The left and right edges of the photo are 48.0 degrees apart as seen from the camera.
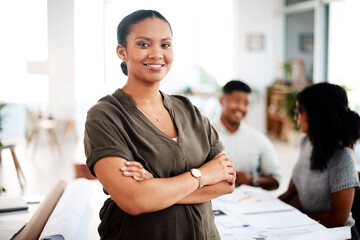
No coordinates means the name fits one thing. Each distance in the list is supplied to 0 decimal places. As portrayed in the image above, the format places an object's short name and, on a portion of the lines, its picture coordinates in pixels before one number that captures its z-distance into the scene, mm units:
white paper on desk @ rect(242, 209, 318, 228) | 1707
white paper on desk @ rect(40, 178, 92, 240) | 1469
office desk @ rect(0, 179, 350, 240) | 1567
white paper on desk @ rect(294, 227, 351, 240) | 1545
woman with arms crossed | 1140
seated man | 2639
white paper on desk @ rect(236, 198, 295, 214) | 1896
